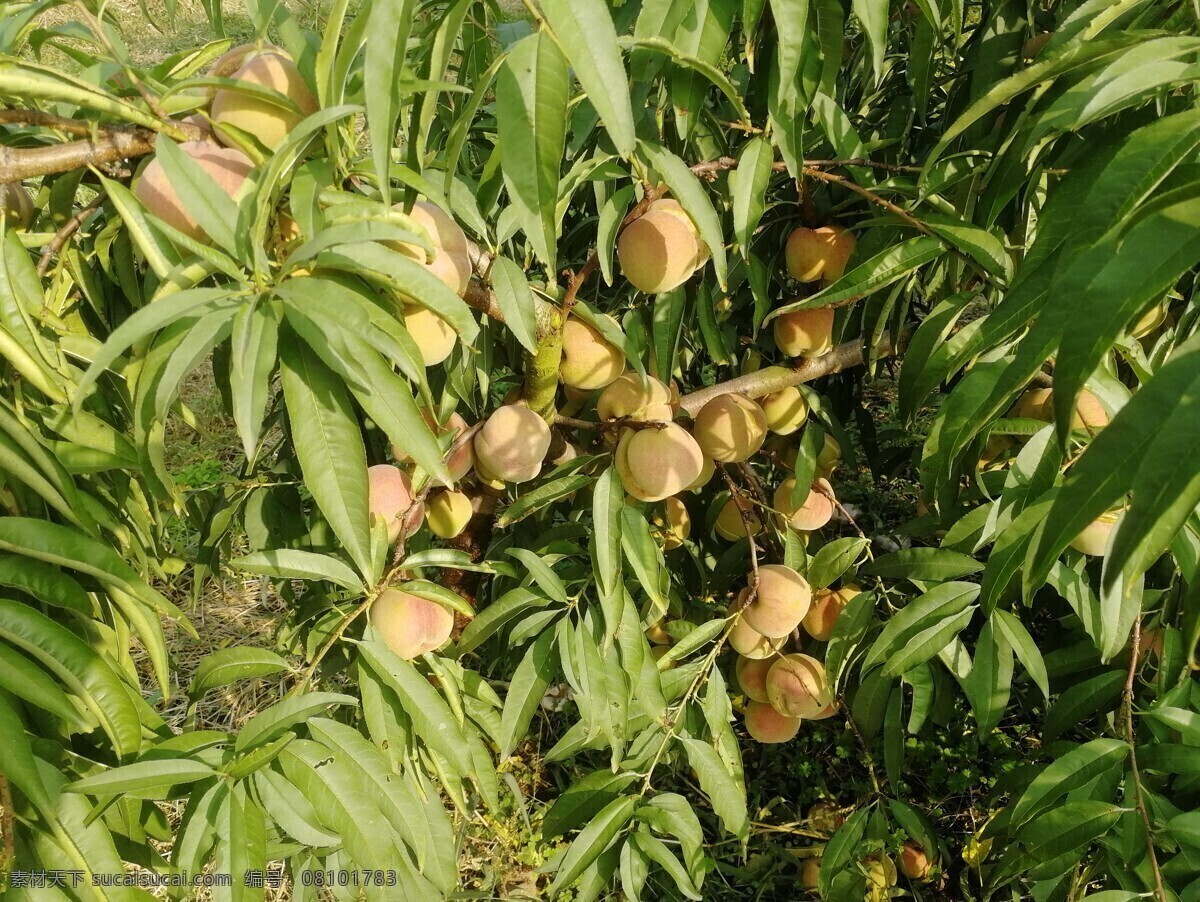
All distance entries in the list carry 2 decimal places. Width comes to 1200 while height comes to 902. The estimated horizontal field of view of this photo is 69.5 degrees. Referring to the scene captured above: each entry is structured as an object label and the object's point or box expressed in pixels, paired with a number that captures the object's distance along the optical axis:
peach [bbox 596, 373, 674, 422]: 1.16
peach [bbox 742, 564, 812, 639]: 1.21
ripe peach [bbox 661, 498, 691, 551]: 1.38
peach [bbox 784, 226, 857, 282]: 1.17
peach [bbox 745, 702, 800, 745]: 1.44
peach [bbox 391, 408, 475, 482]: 1.11
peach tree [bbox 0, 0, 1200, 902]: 0.59
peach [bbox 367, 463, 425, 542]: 1.02
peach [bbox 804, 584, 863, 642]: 1.36
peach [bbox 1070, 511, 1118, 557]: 1.01
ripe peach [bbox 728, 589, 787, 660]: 1.31
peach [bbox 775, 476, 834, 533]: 1.34
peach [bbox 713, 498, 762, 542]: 1.43
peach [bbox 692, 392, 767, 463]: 1.21
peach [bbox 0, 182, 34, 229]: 0.76
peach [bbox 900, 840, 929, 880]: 1.68
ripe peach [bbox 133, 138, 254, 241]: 0.66
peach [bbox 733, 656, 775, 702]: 1.41
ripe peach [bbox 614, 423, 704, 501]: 1.09
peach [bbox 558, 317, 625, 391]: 1.10
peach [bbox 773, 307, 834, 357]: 1.23
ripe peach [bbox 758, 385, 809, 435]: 1.35
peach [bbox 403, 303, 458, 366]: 0.80
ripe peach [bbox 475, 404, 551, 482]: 1.07
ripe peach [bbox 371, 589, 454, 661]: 0.97
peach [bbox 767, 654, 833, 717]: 1.28
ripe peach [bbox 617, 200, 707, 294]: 0.99
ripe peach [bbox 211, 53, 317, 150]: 0.68
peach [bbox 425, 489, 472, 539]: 1.18
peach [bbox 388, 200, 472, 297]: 0.75
